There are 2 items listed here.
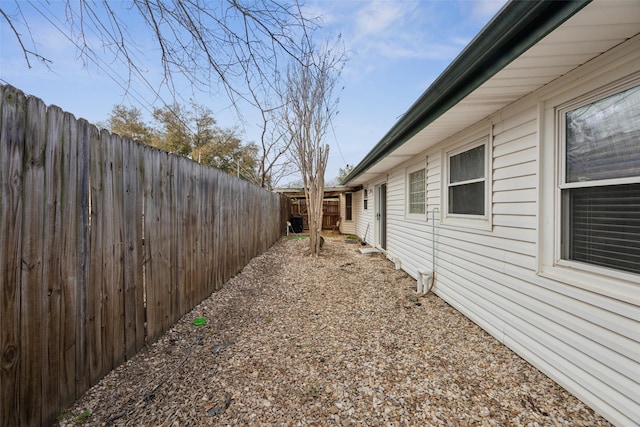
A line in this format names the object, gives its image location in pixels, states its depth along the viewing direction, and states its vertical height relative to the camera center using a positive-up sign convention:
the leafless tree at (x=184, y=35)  1.74 +1.30
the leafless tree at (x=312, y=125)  7.20 +2.33
